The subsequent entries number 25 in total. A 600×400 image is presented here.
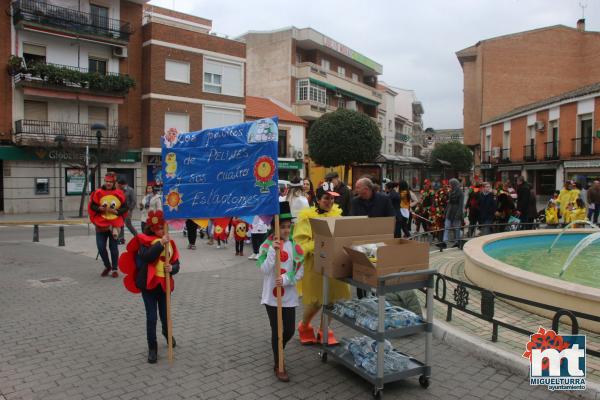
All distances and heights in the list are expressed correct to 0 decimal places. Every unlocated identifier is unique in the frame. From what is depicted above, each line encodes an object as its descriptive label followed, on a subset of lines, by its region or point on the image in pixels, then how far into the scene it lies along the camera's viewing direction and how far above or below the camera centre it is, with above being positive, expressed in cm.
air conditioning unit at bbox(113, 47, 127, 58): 2769 +761
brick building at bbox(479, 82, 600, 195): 2725 +281
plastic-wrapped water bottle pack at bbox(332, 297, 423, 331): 409 -120
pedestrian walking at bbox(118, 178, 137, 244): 969 -42
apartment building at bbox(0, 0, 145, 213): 2390 +464
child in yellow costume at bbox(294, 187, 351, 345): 497 -107
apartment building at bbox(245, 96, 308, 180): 3772 +354
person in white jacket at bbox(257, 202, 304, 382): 440 -91
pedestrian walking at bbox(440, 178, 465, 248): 1189 -65
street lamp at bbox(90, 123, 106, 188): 2000 +225
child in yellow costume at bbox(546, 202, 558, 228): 1605 -105
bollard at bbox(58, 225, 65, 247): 1245 -159
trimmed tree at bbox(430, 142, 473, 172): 5712 +328
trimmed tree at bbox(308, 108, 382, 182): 3403 +315
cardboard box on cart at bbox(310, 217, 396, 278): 433 -52
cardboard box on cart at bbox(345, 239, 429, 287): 388 -67
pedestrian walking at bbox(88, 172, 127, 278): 836 -63
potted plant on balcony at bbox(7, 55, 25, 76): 2330 +570
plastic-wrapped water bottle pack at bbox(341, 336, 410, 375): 411 -157
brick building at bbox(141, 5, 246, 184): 2853 +639
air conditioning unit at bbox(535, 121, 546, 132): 3164 +390
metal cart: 383 -129
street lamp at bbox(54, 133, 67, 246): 1248 -129
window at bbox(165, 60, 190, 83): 2909 +689
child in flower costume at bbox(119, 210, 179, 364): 469 -86
